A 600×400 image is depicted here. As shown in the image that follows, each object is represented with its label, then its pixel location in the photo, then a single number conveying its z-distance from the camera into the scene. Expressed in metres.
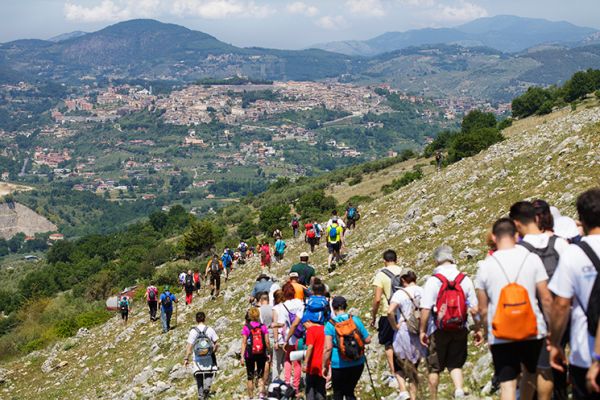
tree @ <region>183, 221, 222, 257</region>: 45.84
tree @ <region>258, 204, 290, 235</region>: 53.06
